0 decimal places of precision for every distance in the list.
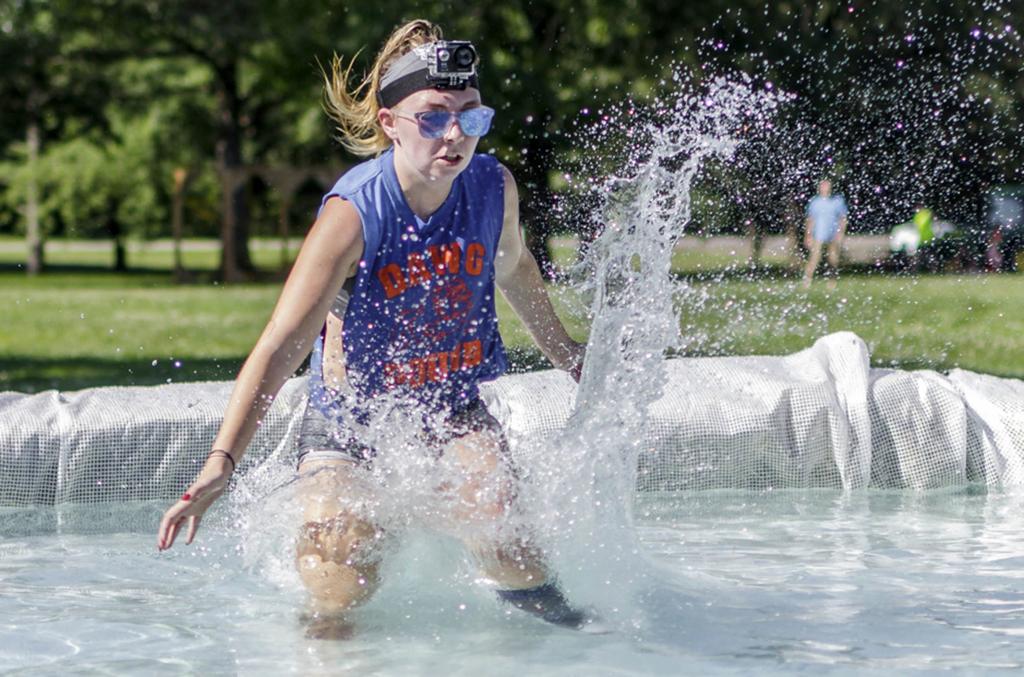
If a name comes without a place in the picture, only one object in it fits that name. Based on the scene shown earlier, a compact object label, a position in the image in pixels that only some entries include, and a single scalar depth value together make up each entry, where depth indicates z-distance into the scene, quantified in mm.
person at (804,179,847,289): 32906
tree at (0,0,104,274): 43812
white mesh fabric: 10828
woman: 6867
